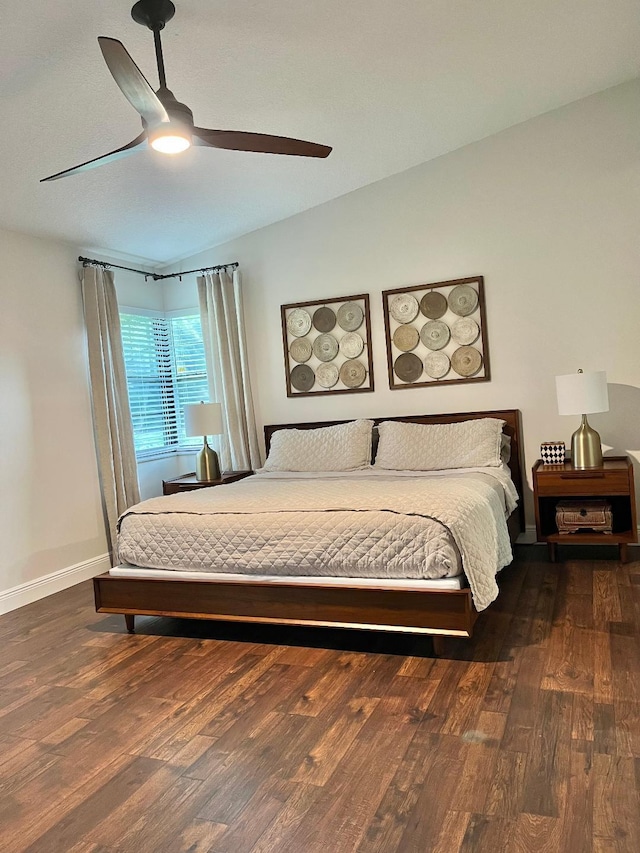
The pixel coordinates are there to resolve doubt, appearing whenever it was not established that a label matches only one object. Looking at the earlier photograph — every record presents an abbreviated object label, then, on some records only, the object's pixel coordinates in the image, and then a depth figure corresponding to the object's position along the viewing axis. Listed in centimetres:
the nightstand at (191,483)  507
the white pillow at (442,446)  455
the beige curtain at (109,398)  510
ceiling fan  230
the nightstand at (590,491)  418
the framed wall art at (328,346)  534
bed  299
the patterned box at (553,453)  449
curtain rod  513
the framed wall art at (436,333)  495
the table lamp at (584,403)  423
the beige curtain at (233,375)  564
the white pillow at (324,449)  494
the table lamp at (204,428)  518
